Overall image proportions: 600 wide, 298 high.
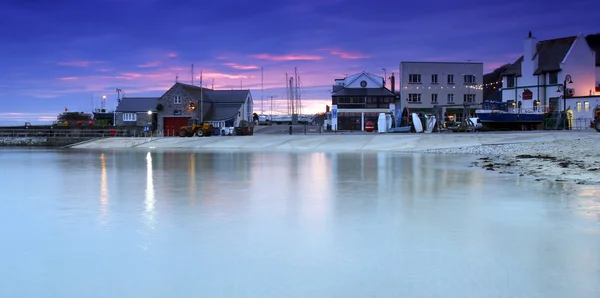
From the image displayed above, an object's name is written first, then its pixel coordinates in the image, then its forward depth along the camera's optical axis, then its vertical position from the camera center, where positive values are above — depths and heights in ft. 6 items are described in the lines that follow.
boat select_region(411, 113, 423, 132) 171.22 +2.66
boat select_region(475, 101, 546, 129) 165.99 +3.89
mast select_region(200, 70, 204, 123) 250.25 +12.72
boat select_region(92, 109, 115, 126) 363.74 +14.64
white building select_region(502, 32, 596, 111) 195.21 +22.54
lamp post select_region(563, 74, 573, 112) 186.58 +15.11
